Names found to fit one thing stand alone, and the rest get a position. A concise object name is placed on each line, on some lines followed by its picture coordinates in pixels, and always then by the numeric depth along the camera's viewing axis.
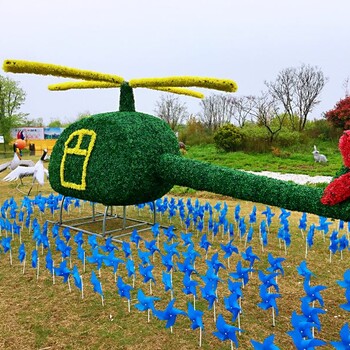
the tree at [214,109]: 49.91
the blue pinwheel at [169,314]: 3.61
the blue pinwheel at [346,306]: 3.32
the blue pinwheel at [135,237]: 6.26
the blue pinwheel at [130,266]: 4.76
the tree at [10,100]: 37.06
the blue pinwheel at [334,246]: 6.10
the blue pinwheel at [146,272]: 4.59
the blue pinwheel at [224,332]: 3.28
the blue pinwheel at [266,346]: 2.74
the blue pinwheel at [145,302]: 3.84
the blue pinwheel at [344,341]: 2.79
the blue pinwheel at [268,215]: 7.68
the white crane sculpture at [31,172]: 10.85
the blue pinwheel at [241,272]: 4.49
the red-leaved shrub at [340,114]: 24.16
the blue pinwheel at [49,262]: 5.10
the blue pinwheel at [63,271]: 4.84
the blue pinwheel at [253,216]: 7.63
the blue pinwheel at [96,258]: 5.04
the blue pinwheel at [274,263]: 4.69
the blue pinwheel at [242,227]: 7.12
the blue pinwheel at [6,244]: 5.97
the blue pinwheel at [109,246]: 5.68
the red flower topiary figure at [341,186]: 4.63
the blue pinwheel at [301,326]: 3.09
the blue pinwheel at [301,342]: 2.82
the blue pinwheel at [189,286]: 4.16
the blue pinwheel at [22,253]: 5.49
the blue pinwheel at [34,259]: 5.28
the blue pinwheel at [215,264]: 4.76
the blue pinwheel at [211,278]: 4.13
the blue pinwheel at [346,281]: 3.77
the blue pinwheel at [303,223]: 7.39
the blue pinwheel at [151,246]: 5.62
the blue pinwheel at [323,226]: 6.89
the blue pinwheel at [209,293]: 3.96
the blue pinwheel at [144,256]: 5.03
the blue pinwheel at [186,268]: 4.57
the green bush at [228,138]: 24.44
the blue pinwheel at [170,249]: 5.20
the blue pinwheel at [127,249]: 5.50
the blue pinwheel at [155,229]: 6.75
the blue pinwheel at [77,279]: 4.62
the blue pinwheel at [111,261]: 4.97
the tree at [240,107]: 40.03
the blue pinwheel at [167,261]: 4.88
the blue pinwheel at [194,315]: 3.52
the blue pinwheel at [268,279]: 4.17
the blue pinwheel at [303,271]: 4.30
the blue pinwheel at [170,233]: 6.51
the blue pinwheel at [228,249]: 5.39
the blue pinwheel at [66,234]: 6.41
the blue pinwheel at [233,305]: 3.69
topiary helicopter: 6.25
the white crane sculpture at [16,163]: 13.93
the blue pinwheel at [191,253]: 5.07
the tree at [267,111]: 35.99
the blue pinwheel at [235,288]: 3.84
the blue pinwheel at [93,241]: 5.77
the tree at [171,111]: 50.88
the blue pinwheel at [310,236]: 6.59
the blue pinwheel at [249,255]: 5.23
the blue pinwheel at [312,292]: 3.84
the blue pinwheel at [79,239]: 5.88
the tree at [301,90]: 38.75
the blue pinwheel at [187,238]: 5.69
